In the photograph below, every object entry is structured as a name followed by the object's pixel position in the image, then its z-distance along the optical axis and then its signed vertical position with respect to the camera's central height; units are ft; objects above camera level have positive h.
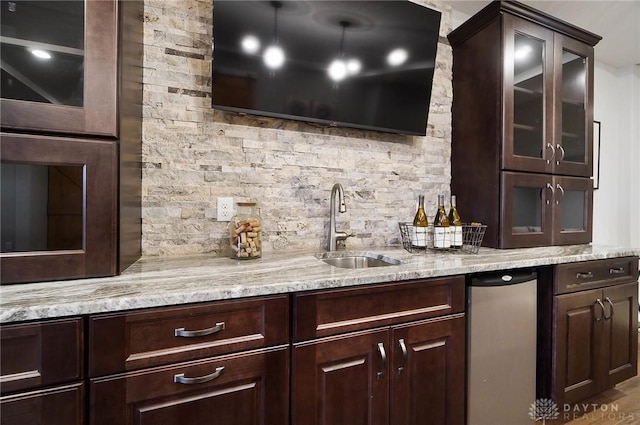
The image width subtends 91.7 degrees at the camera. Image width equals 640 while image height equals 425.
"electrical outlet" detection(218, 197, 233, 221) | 5.38 +0.03
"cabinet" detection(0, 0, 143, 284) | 3.18 +0.73
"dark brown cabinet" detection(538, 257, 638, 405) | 5.49 -2.15
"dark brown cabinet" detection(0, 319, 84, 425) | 2.52 -1.39
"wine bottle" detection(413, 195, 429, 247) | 6.08 -0.37
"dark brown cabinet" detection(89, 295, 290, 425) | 2.80 -1.53
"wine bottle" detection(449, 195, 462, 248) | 5.96 -0.41
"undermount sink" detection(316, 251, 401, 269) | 5.61 -0.87
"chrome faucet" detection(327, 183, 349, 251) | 5.81 -0.31
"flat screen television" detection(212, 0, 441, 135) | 5.07 +2.76
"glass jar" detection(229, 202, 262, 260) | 4.76 -0.34
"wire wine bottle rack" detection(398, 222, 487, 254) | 6.08 -0.51
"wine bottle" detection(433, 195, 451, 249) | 5.93 -0.44
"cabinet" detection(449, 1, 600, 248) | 6.32 +1.95
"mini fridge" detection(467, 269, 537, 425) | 4.66 -2.09
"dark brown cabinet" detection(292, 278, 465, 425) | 3.60 -1.83
